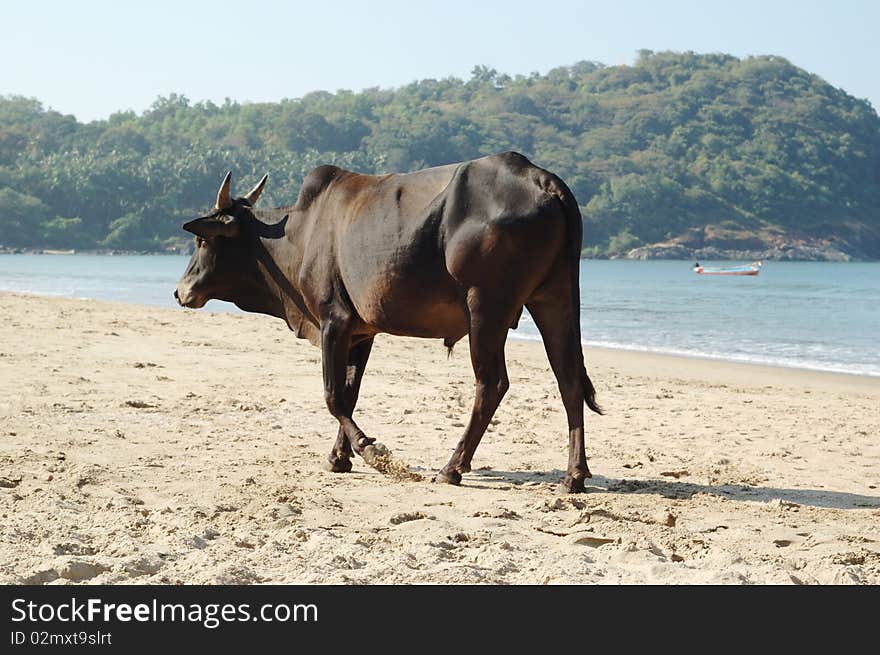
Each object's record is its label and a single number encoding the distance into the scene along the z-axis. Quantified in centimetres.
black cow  680
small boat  6235
